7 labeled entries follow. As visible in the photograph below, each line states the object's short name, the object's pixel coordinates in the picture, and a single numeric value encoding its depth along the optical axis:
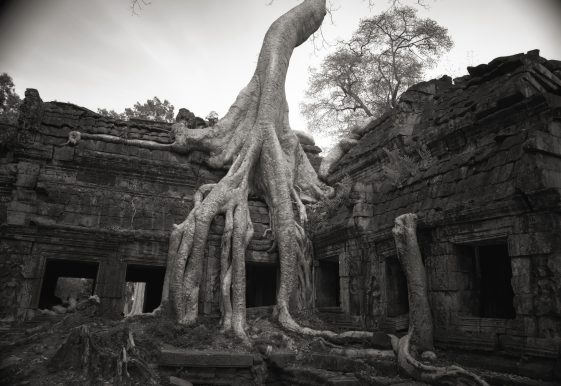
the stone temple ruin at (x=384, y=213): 4.22
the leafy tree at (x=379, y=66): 16.05
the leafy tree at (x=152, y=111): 19.64
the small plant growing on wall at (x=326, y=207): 7.29
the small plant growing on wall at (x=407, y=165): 6.27
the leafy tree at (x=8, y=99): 15.79
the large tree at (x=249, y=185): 6.96
